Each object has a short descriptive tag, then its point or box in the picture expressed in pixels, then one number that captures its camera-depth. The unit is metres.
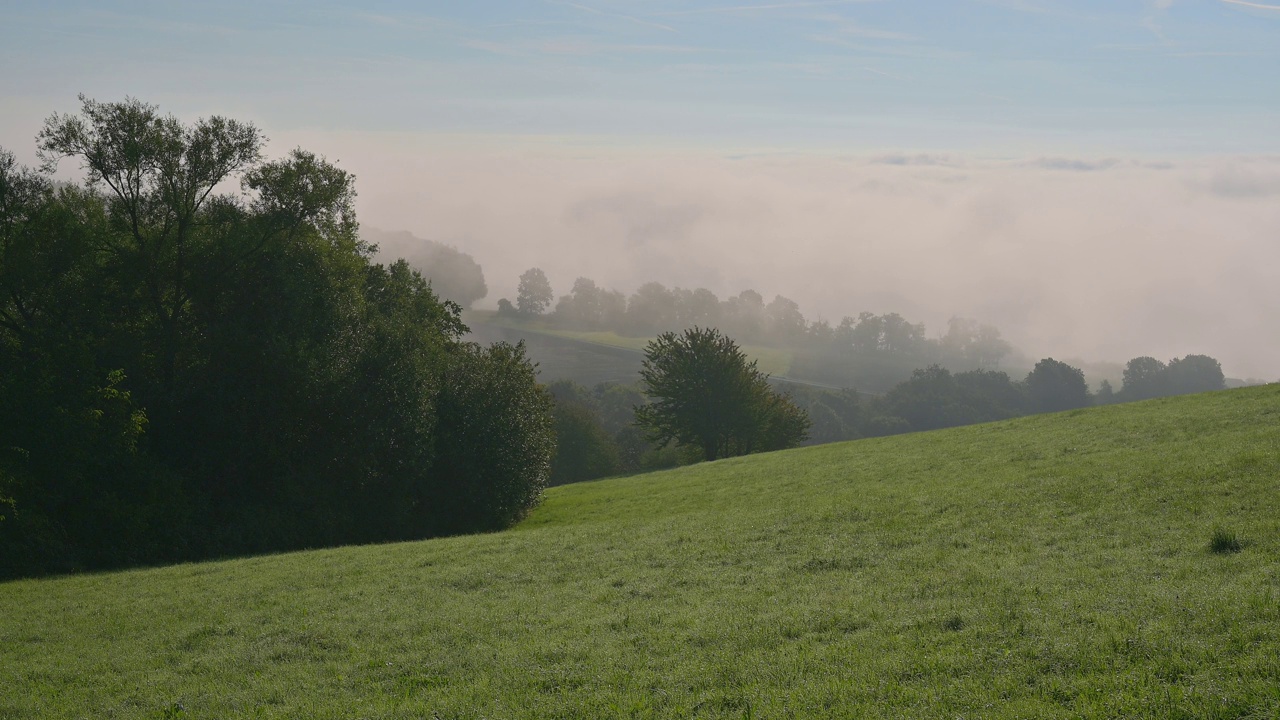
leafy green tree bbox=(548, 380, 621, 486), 109.38
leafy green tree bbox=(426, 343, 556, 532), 42.88
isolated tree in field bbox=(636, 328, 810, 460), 77.88
